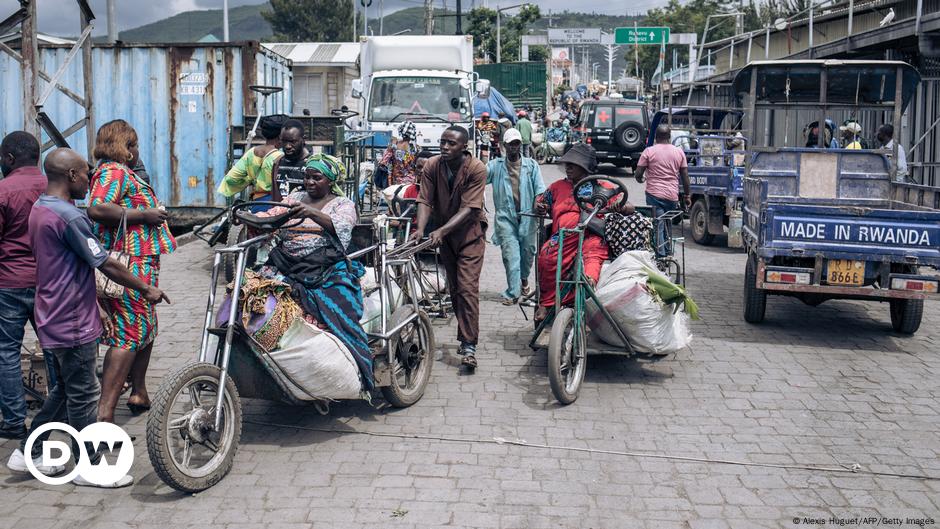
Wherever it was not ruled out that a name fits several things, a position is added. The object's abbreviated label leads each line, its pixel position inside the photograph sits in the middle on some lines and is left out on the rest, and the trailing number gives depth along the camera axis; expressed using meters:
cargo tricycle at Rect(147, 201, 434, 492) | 4.35
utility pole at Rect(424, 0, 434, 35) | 37.34
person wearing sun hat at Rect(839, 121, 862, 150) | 11.69
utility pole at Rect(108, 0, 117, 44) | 14.88
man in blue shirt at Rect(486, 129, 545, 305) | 9.02
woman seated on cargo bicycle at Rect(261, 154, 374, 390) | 5.21
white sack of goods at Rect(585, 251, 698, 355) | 6.41
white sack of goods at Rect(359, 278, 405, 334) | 5.88
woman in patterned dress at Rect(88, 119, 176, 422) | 5.22
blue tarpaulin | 24.45
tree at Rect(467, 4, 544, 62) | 56.38
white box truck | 15.11
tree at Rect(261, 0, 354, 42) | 78.31
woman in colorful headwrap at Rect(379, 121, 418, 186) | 10.85
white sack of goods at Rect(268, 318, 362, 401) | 4.90
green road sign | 47.31
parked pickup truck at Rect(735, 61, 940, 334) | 7.55
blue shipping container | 13.87
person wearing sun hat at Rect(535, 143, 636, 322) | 6.62
